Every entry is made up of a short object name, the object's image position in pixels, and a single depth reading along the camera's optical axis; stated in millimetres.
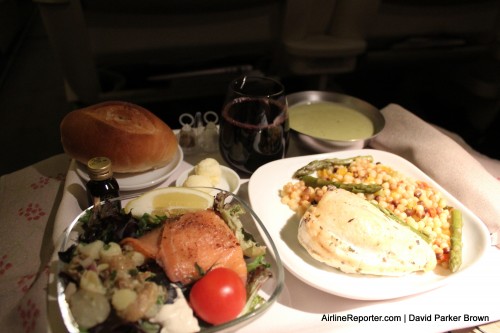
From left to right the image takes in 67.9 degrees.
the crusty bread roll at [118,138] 356
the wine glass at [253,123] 359
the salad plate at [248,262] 221
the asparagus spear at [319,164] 367
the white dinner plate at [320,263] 262
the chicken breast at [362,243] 264
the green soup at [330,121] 420
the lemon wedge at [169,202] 297
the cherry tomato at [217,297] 225
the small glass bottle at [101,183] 288
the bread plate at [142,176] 355
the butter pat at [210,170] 358
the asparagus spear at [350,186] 345
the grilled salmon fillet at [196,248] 250
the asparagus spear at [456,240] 279
